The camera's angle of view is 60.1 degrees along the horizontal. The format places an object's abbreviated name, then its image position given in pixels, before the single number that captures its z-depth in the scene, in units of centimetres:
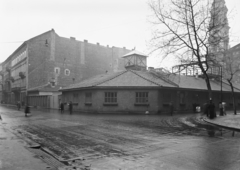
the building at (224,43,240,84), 7241
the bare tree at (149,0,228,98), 1930
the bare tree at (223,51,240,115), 2822
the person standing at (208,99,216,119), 1781
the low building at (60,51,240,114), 2381
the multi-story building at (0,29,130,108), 4122
